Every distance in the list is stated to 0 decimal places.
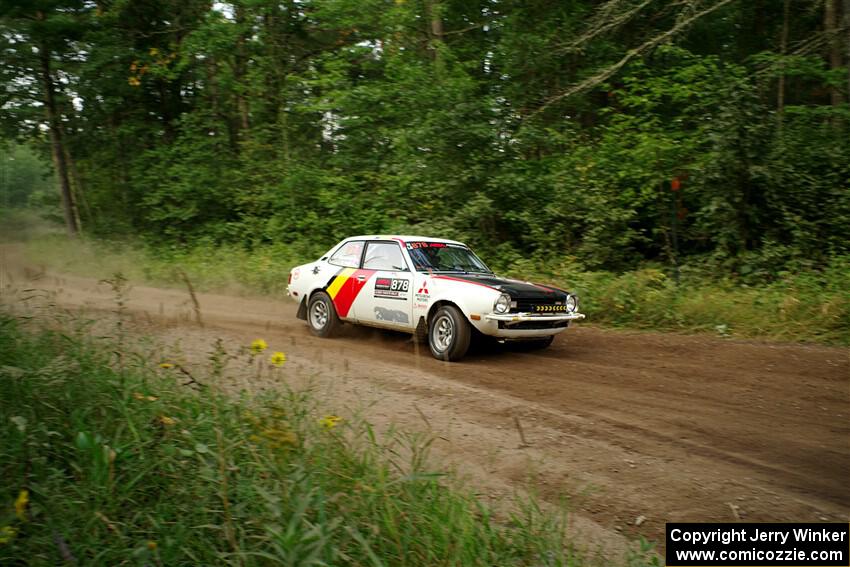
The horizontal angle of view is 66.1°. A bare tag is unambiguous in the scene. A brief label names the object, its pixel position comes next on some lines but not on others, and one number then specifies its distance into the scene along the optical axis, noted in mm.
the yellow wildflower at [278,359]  4480
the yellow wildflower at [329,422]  4125
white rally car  8375
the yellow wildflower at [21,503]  2942
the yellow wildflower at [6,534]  2902
